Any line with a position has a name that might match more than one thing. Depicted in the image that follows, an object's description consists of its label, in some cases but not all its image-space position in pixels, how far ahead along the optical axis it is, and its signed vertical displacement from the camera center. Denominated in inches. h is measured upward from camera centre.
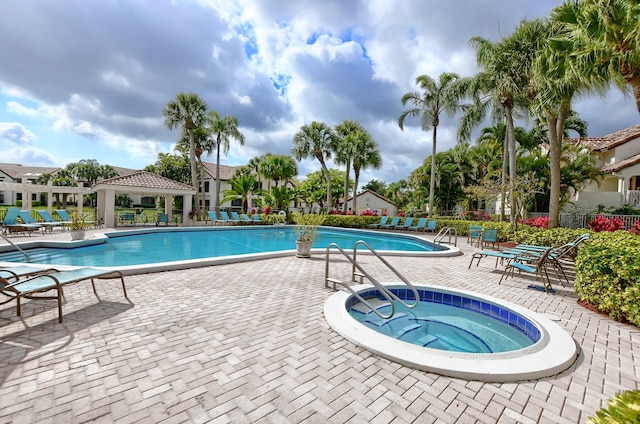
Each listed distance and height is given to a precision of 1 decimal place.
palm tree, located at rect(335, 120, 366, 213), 1110.1 +252.3
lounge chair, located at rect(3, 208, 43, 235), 562.3 -39.8
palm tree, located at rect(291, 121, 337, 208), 1179.3 +268.7
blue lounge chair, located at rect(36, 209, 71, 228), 673.0 -26.4
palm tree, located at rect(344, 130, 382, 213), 1108.5 +212.2
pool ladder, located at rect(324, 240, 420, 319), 187.5 -55.5
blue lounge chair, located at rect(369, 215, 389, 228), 922.7 -25.4
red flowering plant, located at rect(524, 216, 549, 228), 537.3 -14.2
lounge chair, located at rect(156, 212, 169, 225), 865.8 -34.9
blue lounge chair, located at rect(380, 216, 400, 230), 900.6 -36.3
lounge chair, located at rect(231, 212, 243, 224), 936.8 -30.8
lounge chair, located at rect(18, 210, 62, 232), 622.5 -33.4
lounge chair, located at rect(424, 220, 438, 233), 841.5 -36.9
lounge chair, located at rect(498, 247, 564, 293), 260.8 -47.3
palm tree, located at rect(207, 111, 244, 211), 1070.4 +279.2
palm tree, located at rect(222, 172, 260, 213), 1131.9 +81.2
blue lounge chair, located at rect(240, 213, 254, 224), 949.8 -32.5
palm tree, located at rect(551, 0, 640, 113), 259.9 +164.6
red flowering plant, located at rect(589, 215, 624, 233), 409.4 -11.8
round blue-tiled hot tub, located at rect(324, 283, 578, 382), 119.0 -61.7
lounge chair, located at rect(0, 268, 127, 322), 155.8 -44.3
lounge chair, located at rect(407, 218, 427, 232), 847.1 -32.4
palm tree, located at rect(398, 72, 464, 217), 919.7 +346.7
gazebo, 770.2 +47.4
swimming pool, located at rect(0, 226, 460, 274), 390.6 -70.0
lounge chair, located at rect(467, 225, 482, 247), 569.6 -38.8
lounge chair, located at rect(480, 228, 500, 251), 484.1 -34.2
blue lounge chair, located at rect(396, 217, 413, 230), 872.3 -34.1
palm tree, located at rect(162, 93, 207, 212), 995.9 +315.0
